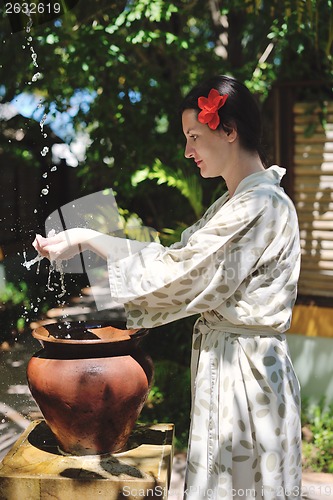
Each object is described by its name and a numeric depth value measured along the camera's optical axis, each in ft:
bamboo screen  14.29
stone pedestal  7.08
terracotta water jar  7.27
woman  6.67
